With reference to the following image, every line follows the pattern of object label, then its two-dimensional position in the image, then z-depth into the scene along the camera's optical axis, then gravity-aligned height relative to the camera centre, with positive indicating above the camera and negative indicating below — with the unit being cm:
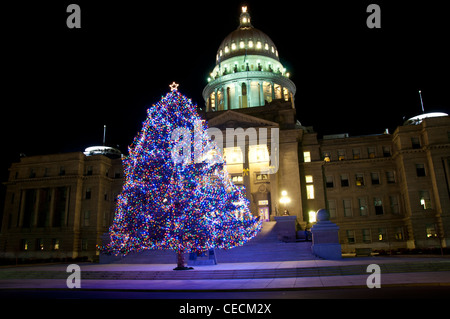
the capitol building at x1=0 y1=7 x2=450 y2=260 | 4625 +626
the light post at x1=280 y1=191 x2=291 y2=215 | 4803 +387
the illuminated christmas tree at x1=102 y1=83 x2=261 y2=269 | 2322 +250
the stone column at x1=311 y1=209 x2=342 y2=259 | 2805 -107
